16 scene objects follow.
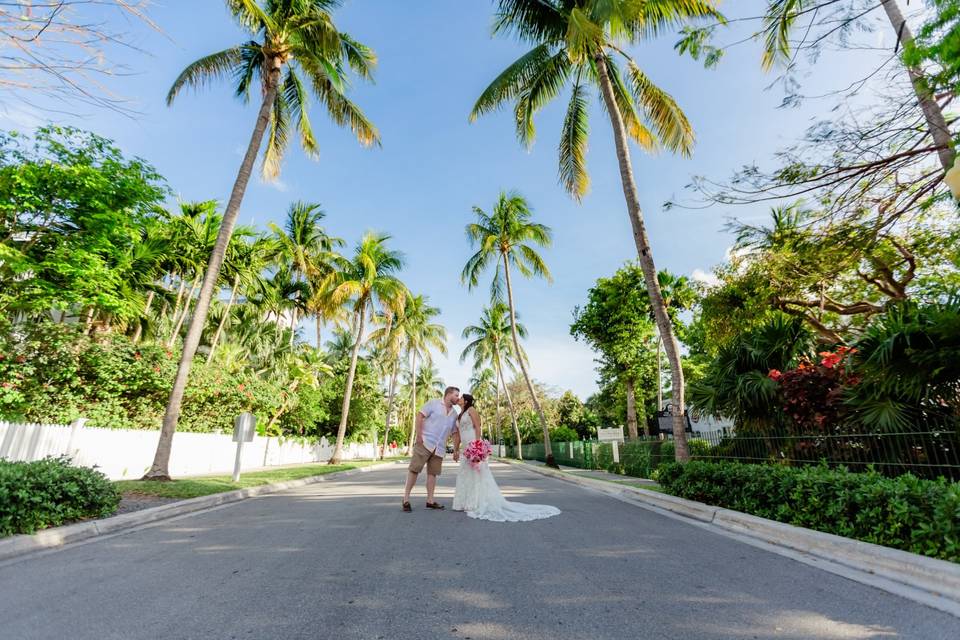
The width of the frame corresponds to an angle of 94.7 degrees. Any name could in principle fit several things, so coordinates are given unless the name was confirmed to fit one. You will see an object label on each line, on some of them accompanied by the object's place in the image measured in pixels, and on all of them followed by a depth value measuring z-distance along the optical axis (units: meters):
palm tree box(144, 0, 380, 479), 11.04
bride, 7.02
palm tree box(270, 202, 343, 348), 27.45
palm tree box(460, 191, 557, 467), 24.41
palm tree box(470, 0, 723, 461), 9.28
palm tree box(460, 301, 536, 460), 36.88
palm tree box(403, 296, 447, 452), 41.16
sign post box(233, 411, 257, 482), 11.95
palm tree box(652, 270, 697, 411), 24.97
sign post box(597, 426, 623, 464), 19.14
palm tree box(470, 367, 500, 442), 62.62
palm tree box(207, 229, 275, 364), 17.45
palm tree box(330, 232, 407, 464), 24.29
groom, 7.61
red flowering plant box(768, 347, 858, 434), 6.97
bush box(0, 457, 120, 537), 4.89
